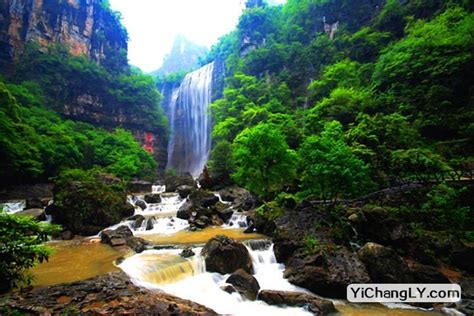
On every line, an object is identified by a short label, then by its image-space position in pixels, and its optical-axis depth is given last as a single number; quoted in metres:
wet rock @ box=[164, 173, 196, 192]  27.40
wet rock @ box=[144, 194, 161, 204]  21.14
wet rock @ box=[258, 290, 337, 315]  6.60
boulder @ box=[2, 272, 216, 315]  5.36
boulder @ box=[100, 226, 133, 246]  11.57
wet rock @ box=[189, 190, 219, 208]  17.74
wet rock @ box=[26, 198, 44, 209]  18.28
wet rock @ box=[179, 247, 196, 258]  9.47
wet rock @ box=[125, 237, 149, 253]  10.50
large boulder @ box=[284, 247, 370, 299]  7.52
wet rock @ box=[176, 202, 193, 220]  16.31
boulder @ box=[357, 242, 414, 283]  7.73
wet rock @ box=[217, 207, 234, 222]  15.70
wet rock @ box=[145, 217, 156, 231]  14.89
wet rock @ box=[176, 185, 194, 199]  22.69
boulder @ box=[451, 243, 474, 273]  8.51
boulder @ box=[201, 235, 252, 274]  8.62
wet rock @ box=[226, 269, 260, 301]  7.44
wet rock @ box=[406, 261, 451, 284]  7.69
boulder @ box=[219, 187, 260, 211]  18.05
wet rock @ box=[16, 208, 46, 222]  14.83
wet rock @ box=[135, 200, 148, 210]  19.98
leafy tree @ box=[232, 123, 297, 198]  13.92
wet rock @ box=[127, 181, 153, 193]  26.86
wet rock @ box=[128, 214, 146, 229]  15.01
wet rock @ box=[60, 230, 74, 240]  12.83
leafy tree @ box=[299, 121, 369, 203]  10.73
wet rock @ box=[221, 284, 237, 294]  7.49
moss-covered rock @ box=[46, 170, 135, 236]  13.81
